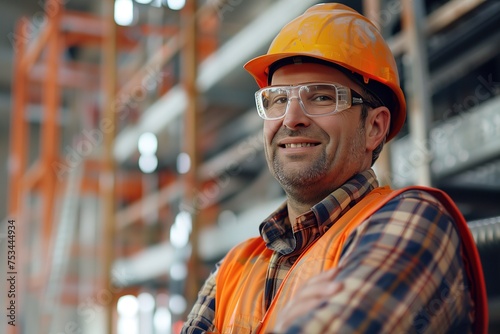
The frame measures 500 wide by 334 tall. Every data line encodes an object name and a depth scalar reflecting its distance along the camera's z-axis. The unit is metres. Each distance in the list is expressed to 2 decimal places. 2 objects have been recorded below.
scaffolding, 3.86
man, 1.42
